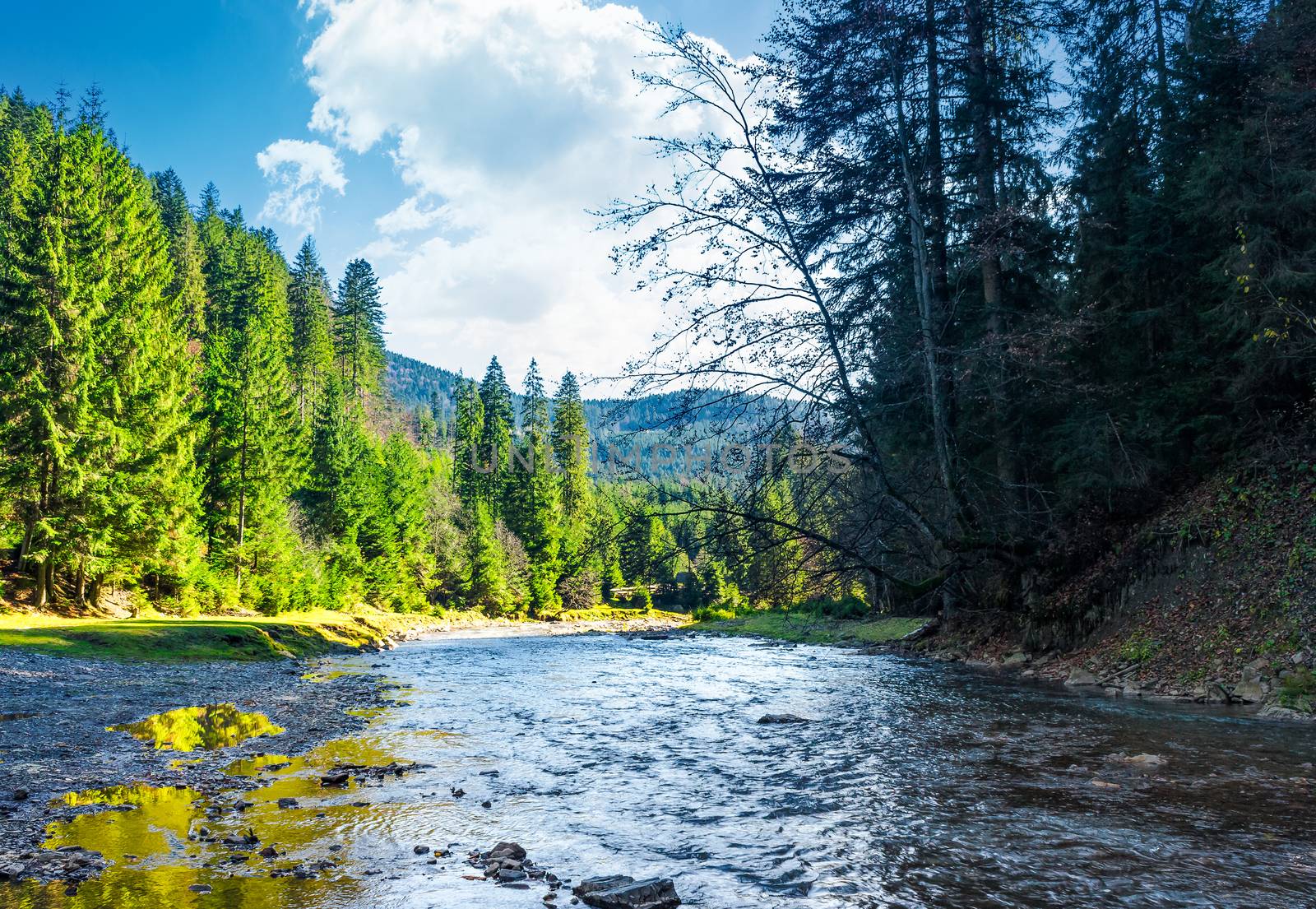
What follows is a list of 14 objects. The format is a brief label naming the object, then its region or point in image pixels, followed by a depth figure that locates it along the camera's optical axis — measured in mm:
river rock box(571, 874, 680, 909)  4680
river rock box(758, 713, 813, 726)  11773
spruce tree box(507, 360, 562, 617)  68875
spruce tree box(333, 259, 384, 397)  85750
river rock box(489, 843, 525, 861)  5586
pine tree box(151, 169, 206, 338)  61781
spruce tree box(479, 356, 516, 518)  82500
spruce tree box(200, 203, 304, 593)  38000
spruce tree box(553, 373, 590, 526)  74188
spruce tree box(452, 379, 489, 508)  81125
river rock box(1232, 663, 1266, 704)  11086
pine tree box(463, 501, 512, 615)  62812
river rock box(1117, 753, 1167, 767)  7836
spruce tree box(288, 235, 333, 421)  71188
